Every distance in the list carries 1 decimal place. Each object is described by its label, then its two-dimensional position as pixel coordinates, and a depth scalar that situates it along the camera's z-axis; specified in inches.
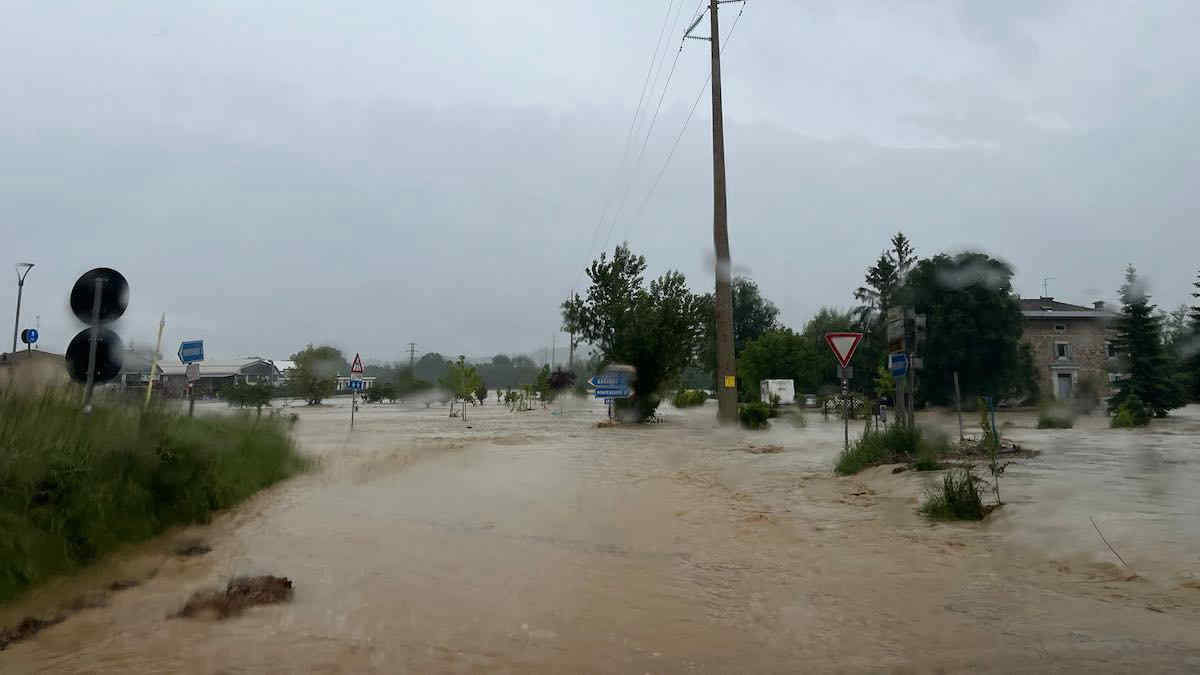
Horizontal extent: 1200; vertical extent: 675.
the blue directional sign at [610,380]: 1309.1
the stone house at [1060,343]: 2391.7
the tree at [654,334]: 1333.7
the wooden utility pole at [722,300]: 1088.8
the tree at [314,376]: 1871.8
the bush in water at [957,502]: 347.9
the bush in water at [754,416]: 1211.2
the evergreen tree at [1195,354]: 1029.8
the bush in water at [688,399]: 2503.7
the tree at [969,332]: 1987.0
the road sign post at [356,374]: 1136.2
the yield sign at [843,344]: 638.5
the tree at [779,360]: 2775.6
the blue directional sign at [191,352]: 740.0
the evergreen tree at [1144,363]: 1178.0
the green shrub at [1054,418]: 758.5
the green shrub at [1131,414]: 1038.7
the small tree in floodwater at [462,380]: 1980.8
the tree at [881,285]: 2805.1
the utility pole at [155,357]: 370.9
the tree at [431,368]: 1975.1
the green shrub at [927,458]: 469.7
